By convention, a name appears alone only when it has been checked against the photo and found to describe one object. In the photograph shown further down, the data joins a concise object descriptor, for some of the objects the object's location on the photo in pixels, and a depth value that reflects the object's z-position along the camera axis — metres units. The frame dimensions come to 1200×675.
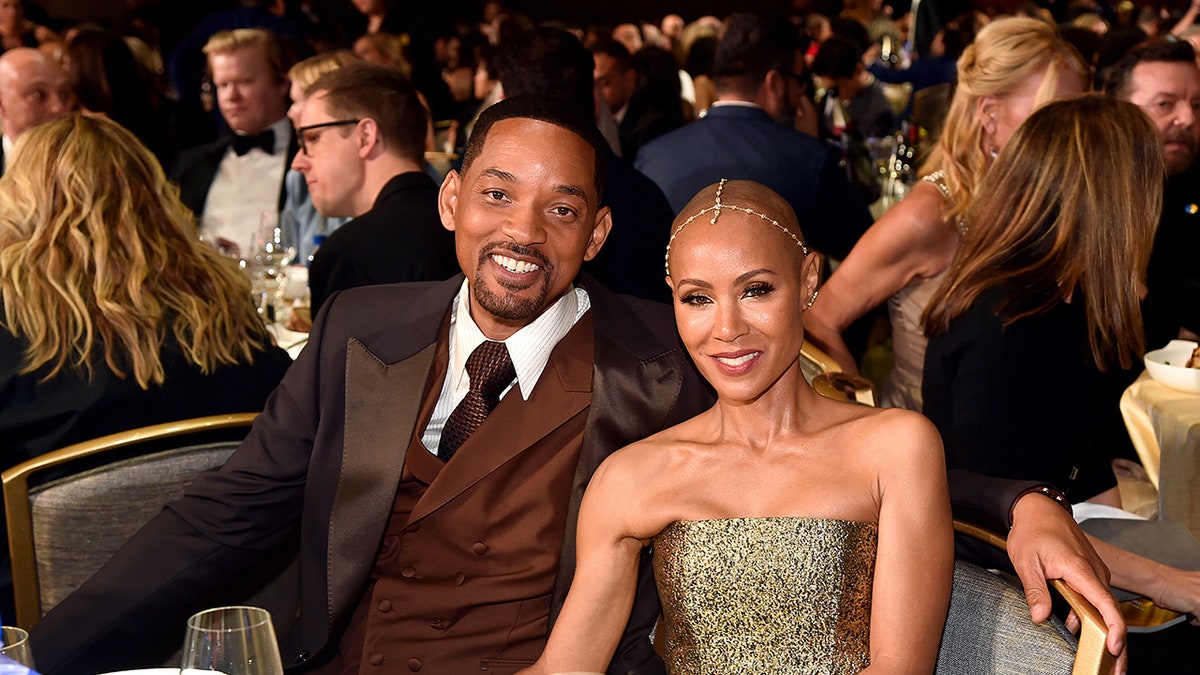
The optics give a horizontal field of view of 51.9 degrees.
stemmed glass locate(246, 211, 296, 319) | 3.99
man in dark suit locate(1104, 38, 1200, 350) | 3.94
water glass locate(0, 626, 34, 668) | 1.30
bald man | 5.21
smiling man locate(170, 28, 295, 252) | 5.50
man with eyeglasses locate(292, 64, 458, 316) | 3.57
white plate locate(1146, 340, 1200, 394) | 3.00
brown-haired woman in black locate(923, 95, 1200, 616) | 2.54
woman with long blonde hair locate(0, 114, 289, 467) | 2.55
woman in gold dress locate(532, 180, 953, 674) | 1.71
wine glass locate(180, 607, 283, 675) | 1.31
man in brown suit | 2.06
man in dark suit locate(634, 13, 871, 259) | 4.36
